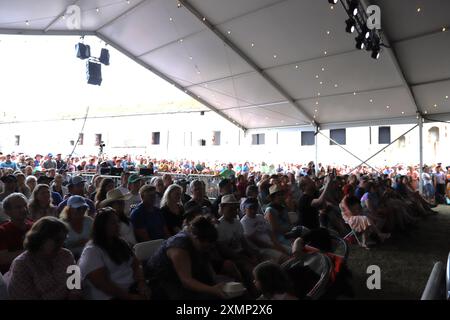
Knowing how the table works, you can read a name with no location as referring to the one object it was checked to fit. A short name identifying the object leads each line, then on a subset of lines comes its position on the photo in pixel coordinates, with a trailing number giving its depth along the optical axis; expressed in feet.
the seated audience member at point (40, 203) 13.48
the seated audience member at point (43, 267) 7.27
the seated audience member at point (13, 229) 9.48
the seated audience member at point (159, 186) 20.42
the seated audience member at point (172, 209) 13.99
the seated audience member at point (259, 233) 13.75
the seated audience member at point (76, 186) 17.39
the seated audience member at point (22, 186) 18.77
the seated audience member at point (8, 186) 16.96
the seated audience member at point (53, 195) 17.91
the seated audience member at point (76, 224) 10.92
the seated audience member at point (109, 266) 8.19
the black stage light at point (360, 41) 26.06
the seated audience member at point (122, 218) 12.18
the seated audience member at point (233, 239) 12.04
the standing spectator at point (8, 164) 34.96
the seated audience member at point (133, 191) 18.05
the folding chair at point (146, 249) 10.52
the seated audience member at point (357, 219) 19.81
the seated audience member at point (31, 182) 19.56
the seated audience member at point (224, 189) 17.62
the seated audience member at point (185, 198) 20.44
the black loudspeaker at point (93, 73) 35.65
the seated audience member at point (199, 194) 16.92
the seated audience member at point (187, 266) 8.52
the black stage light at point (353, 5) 22.20
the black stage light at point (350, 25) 24.36
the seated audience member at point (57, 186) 20.52
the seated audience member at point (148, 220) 12.75
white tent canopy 27.68
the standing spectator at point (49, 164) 40.82
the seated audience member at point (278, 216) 14.96
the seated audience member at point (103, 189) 16.46
